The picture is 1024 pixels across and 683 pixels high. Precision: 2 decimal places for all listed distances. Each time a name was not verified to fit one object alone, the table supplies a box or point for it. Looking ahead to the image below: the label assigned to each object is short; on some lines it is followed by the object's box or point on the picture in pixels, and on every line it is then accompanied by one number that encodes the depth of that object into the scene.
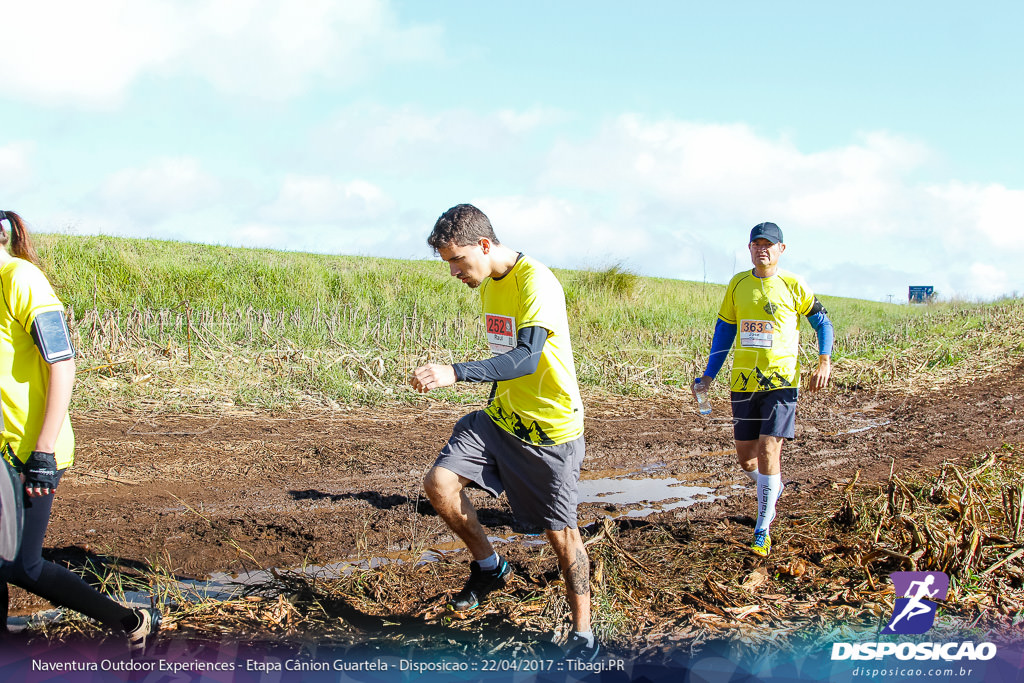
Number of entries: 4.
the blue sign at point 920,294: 32.44
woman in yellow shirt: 2.85
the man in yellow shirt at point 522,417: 3.19
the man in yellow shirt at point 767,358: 4.63
